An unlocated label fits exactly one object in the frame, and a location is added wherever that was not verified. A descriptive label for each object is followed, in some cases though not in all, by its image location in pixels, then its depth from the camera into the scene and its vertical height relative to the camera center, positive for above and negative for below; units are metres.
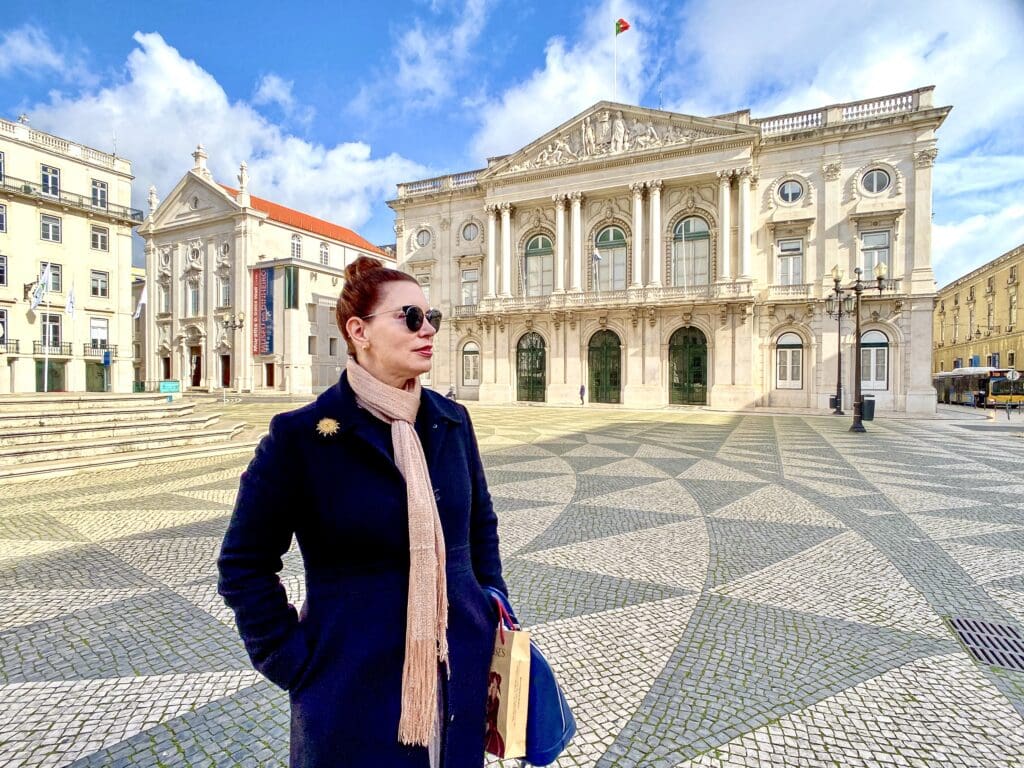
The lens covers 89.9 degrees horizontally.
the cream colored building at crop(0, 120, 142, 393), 27.09 +6.15
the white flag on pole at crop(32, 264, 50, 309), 25.30 +4.10
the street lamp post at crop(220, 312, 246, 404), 39.71 +3.84
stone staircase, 8.93 -1.35
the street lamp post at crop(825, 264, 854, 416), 23.27 +3.02
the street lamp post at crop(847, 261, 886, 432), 16.11 -0.96
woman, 1.40 -0.57
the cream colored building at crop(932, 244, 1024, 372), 42.88 +5.17
